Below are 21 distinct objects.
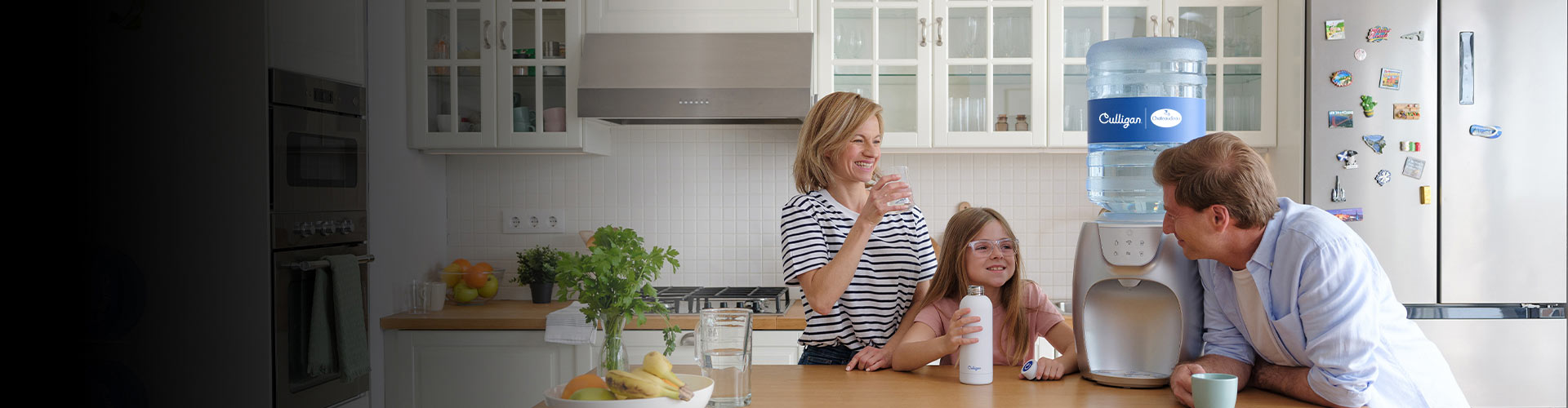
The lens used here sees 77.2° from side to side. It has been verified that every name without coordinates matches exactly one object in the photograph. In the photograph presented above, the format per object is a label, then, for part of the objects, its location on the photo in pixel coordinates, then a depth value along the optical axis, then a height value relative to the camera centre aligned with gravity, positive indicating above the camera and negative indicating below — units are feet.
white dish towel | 8.86 -1.20
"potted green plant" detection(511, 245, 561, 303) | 9.91 -0.78
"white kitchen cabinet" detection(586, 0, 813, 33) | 9.46 +1.71
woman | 5.27 -0.29
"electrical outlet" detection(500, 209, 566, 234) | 10.69 -0.27
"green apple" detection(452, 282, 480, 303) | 9.82 -0.98
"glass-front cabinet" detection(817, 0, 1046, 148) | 9.52 +1.26
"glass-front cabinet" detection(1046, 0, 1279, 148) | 9.41 +1.41
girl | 5.16 -0.49
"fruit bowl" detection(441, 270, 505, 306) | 9.84 -0.92
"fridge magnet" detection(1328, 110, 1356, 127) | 8.70 +0.67
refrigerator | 8.57 +0.15
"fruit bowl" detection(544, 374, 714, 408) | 3.51 -0.74
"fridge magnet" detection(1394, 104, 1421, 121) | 8.62 +0.71
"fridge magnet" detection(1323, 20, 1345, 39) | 8.72 +1.46
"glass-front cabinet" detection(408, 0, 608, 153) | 9.66 +1.17
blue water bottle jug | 4.86 +0.38
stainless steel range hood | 9.19 +1.11
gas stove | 9.16 -1.01
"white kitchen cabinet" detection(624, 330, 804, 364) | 8.84 -1.38
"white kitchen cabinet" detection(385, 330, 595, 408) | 9.04 -1.58
